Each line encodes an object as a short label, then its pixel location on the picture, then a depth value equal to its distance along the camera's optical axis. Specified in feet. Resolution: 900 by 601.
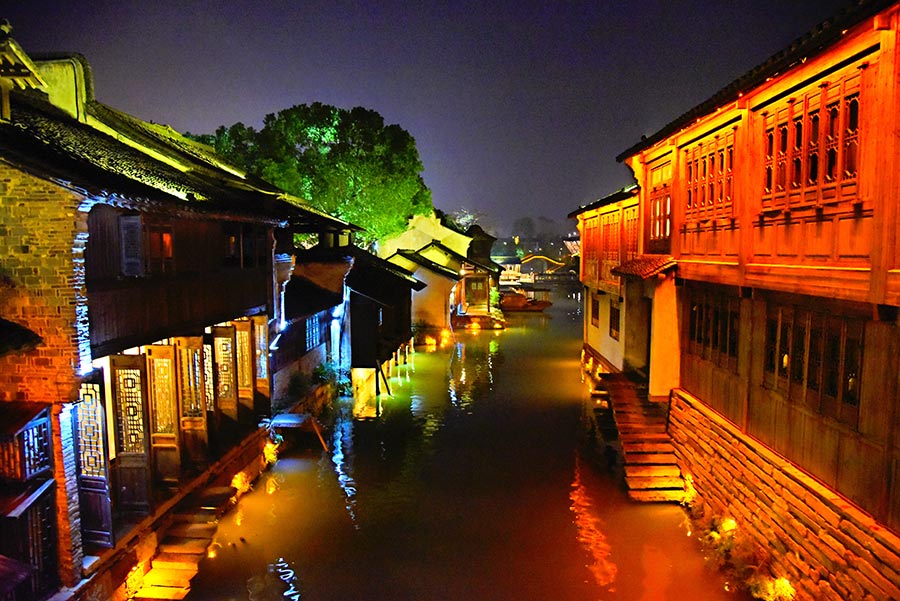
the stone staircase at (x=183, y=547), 41.68
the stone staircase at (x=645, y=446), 58.13
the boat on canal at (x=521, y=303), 219.00
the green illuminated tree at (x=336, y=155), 151.74
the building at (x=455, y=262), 177.58
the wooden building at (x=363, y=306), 94.07
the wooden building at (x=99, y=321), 32.63
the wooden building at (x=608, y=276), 82.64
